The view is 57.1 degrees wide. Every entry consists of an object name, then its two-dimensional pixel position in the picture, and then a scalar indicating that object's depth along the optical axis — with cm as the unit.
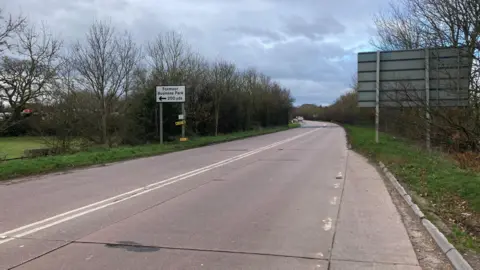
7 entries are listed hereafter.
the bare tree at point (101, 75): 3012
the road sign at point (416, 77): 1706
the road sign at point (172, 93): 2850
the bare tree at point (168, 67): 3775
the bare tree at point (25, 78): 2078
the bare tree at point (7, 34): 1888
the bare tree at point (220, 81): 4438
